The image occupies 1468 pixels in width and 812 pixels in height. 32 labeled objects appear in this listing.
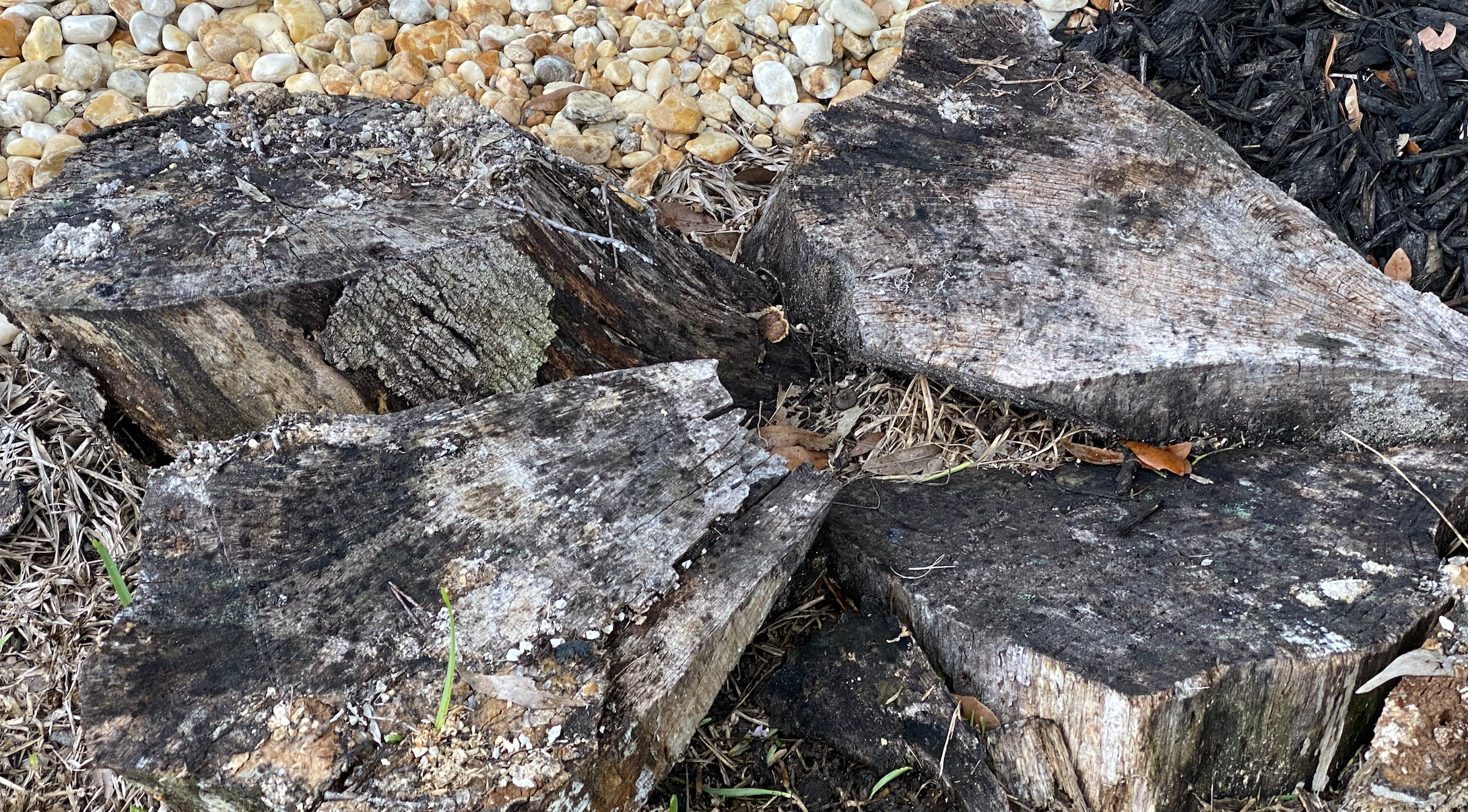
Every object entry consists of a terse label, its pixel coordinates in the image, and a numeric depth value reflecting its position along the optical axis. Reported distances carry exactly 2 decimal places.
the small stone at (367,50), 2.75
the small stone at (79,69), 2.67
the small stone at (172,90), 2.63
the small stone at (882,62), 2.88
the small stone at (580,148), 2.61
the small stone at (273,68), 2.67
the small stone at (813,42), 2.87
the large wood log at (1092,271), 1.66
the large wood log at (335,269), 1.59
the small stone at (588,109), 2.70
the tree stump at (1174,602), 1.34
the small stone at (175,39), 2.77
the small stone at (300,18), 2.76
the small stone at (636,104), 2.76
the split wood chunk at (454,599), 1.17
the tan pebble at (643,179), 2.60
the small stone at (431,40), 2.78
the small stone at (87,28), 2.72
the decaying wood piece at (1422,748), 1.28
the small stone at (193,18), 2.79
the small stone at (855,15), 2.89
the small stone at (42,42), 2.70
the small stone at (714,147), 2.68
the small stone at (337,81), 2.67
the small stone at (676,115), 2.73
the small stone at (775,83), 2.83
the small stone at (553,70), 2.82
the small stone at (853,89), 2.85
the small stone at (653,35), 2.88
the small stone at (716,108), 2.78
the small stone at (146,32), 2.74
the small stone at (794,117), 2.80
